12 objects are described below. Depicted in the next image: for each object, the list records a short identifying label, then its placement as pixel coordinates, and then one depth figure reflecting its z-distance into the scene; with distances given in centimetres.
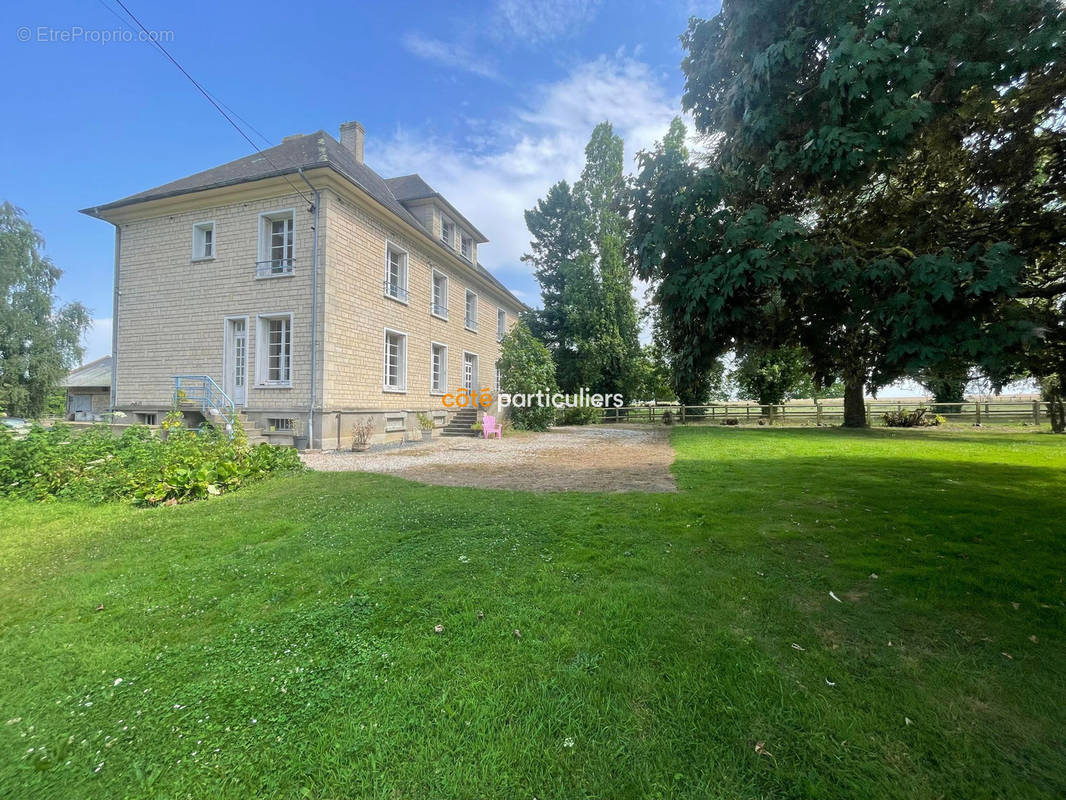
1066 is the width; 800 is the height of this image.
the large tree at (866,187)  341
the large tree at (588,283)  2470
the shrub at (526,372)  1916
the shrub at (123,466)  610
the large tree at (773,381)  2552
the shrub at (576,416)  2450
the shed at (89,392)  2844
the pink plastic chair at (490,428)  1625
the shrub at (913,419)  2102
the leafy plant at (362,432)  1177
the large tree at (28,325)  2370
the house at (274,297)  1204
